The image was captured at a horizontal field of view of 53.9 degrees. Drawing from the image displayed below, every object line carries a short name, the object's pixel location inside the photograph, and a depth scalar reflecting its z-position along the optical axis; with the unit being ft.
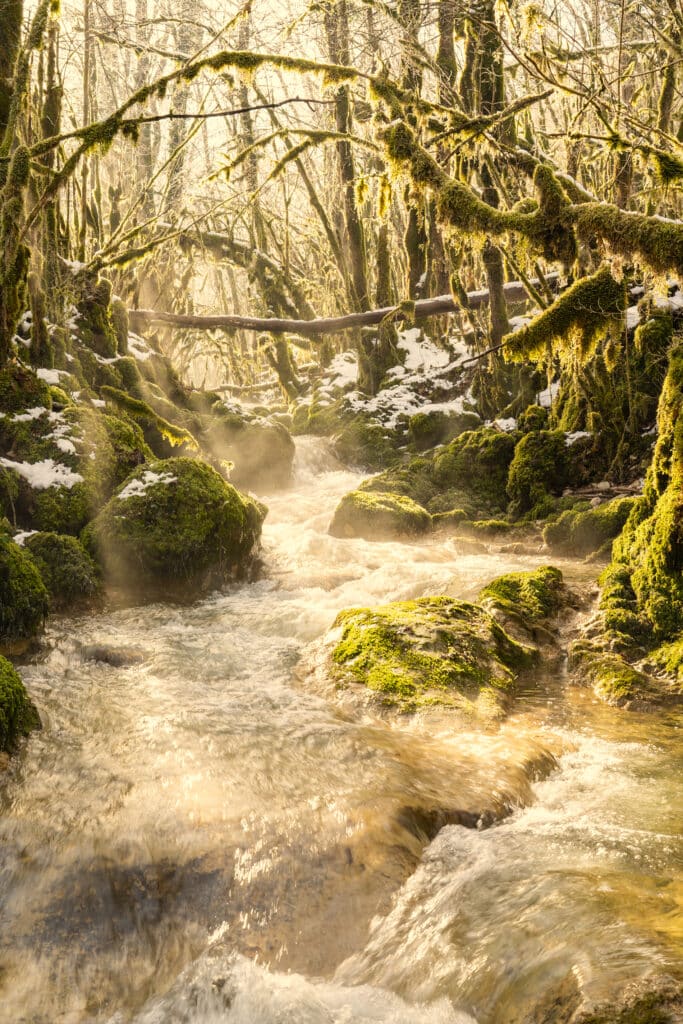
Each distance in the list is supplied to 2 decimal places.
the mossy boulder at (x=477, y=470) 42.34
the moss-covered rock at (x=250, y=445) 50.80
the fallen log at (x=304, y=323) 45.48
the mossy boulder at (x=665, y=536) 18.34
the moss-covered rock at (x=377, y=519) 37.60
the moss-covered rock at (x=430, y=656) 17.21
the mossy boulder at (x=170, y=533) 27.63
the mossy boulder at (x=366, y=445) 56.18
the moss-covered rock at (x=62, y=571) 25.44
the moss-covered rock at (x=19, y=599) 20.07
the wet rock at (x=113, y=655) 20.76
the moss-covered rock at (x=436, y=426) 52.29
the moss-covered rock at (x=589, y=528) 30.81
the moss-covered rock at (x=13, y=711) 14.02
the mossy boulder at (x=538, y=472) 39.24
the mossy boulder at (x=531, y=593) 22.43
